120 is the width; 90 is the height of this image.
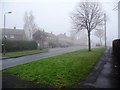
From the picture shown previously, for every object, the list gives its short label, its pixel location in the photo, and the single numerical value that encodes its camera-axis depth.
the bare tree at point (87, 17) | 18.95
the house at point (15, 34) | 38.09
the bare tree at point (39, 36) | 24.71
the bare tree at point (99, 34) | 39.67
